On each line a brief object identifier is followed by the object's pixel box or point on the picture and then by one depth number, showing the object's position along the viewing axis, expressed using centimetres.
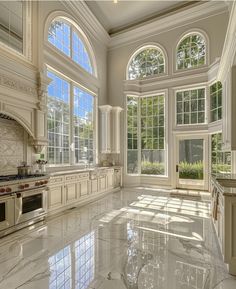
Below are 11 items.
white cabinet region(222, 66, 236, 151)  329
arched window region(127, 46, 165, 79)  774
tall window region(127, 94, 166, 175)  769
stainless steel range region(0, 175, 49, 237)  319
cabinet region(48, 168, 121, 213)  436
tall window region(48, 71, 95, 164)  537
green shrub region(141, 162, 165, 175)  761
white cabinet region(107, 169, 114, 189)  680
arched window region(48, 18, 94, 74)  557
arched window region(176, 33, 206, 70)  699
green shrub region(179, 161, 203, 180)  691
